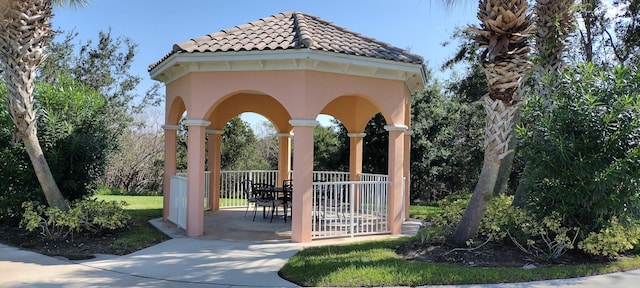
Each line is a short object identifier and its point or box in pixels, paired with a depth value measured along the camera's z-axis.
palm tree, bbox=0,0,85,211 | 7.89
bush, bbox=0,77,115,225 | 9.09
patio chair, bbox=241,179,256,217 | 12.26
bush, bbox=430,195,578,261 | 6.51
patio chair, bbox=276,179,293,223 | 10.62
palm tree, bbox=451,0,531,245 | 6.53
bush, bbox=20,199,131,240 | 7.98
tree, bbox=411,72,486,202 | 19.03
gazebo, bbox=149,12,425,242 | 8.27
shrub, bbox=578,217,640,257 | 6.25
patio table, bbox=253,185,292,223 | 10.55
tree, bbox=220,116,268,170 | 22.34
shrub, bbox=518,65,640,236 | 6.24
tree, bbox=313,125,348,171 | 20.78
